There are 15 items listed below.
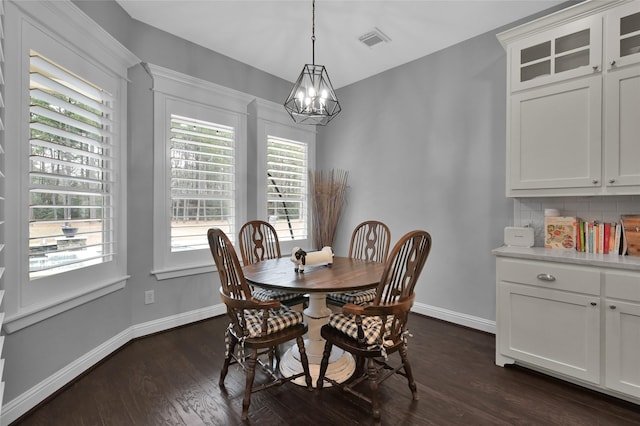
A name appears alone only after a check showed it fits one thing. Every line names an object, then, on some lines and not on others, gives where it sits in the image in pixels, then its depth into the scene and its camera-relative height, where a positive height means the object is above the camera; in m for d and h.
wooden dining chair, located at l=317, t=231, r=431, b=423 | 1.68 -0.61
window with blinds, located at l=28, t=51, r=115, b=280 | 1.94 +0.27
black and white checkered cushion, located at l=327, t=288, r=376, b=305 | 2.37 -0.68
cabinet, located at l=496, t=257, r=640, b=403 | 1.87 -0.74
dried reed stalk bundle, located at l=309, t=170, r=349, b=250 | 4.13 +0.06
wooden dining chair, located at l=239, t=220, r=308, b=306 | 2.49 -0.38
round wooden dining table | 1.83 -0.44
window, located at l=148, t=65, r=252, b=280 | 2.97 +0.44
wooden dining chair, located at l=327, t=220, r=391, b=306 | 2.40 -0.41
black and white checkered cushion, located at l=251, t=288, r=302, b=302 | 2.42 -0.68
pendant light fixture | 2.26 +0.82
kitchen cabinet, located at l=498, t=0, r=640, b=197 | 2.03 +0.77
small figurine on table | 2.22 -0.35
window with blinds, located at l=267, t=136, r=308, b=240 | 3.96 +0.31
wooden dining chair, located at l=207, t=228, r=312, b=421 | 1.76 -0.69
